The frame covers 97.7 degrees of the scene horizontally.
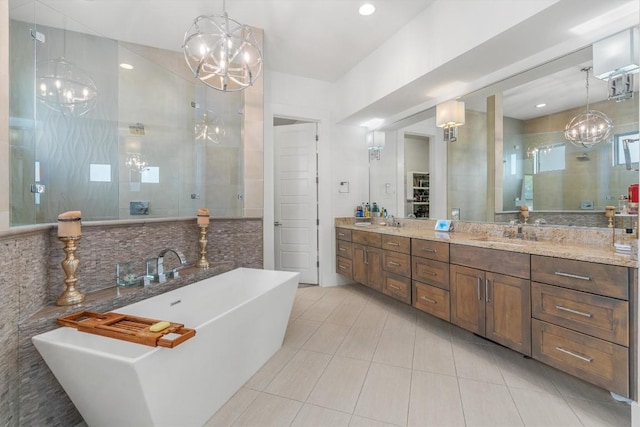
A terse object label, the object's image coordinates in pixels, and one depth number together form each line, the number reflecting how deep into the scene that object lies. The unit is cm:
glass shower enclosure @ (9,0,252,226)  178
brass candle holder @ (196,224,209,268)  280
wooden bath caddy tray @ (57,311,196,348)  125
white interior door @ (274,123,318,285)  439
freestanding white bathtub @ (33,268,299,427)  120
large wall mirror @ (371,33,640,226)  202
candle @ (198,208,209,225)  283
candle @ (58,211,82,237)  164
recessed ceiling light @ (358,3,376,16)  266
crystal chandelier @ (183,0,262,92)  201
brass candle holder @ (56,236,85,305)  167
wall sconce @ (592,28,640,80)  178
